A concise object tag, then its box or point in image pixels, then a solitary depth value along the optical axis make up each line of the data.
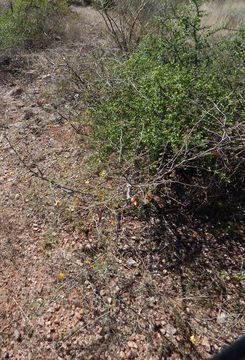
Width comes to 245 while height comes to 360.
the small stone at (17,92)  5.08
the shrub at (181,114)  2.67
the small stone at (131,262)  2.60
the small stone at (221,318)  2.30
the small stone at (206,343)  2.17
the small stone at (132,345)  2.19
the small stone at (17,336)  2.31
